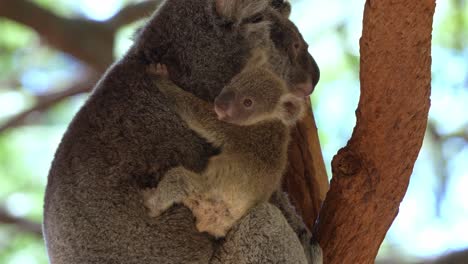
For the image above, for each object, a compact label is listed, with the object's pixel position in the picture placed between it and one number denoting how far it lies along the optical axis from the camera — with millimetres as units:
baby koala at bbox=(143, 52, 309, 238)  6988
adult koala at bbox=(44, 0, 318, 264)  6859
